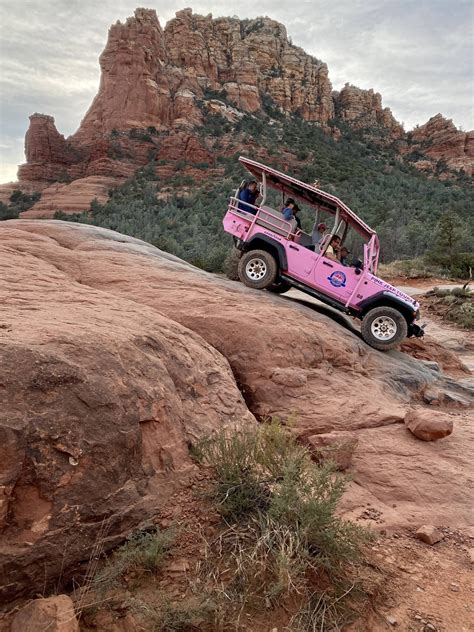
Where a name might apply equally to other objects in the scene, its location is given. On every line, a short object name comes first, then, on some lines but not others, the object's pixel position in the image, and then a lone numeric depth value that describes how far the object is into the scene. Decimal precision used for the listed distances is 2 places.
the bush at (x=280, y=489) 2.55
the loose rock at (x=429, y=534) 3.21
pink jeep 7.11
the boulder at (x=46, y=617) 1.97
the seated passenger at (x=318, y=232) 7.65
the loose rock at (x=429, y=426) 4.68
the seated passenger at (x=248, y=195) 7.68
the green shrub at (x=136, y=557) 2.25
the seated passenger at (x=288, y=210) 7.48
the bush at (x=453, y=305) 14.72
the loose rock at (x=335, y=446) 3.97
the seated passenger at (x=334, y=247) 7.30
